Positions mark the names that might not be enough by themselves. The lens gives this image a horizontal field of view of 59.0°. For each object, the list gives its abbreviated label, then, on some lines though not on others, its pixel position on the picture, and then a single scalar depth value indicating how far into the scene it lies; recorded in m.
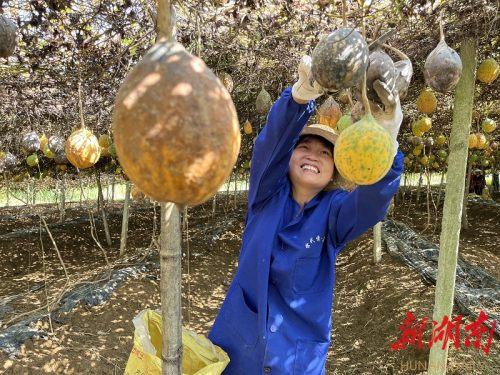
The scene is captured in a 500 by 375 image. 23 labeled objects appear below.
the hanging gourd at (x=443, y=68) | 1.93
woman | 1.87
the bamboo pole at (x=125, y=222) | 9.22
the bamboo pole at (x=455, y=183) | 2.78
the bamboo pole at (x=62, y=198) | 14.41
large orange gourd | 0.78
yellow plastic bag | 1.71
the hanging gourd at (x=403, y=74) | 1.20
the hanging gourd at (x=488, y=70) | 3.28
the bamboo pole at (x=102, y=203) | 10.82
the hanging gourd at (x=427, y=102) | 3.48
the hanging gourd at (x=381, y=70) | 1.13
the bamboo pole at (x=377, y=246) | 7.32
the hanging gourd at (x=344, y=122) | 2.17
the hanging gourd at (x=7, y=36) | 1.49
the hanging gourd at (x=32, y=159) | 7.30
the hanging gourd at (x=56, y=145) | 5.80
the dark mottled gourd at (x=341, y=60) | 1.11
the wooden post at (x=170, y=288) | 1.38
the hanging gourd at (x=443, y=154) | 12.18
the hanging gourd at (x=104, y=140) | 5.88
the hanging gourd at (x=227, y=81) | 4.13
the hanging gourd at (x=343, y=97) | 2.71
